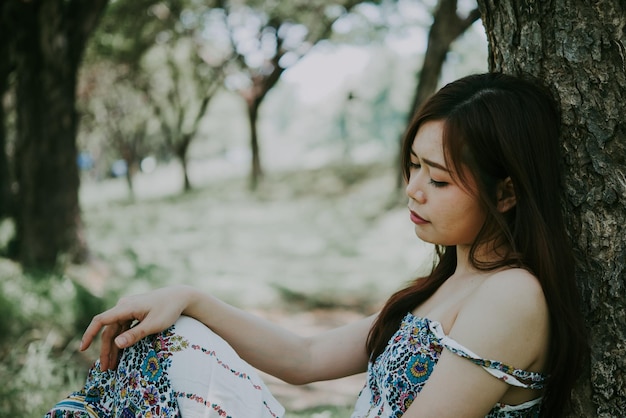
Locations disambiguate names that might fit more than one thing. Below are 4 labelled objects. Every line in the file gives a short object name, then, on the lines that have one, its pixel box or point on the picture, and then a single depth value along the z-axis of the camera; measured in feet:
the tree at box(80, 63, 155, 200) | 68.39
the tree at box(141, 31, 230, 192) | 67.62
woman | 4.84
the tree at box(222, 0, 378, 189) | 56.75
